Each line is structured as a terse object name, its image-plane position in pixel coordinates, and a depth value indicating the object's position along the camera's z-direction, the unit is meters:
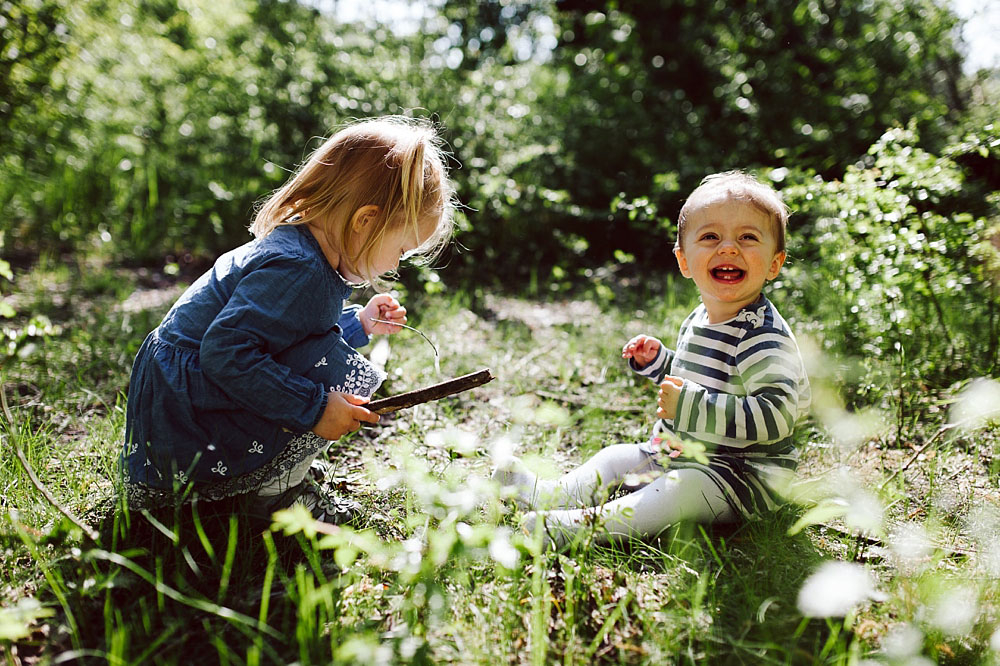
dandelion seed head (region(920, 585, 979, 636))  1.45
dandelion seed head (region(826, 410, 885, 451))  2.45
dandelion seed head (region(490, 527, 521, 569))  1.23
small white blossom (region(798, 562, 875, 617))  1.25
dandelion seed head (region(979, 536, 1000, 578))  1.67
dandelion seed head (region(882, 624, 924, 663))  1.36
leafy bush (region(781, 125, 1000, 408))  2.55
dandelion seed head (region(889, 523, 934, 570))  1.75
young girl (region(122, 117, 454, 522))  1.74
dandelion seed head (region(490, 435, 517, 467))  1.39
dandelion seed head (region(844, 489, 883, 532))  1.35
